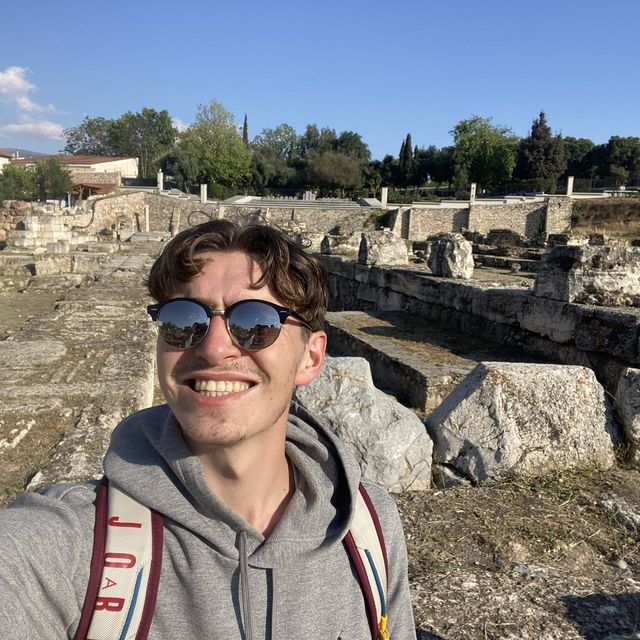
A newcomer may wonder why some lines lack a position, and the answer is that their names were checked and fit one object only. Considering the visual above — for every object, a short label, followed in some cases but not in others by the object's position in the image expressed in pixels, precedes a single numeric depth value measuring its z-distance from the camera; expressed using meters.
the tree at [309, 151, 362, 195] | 56.94
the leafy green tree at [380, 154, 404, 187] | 63.28
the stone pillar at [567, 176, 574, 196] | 47.56
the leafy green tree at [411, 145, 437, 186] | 63.03
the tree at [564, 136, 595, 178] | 63.09
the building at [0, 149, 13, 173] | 60.04
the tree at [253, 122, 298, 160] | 80.08
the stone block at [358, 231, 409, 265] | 9.77
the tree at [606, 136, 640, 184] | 59.00
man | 1.06
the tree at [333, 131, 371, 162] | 73.38
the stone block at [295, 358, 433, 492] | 3.11
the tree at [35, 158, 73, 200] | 45.91
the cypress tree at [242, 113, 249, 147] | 78.01
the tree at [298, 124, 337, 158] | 79.75
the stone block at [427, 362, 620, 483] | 3.15
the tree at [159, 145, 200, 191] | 55.38
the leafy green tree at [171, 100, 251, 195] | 57.00
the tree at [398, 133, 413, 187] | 61.88
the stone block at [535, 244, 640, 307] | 5.00
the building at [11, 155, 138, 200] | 50.09
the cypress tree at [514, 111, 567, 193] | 54.81
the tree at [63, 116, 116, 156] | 78.75
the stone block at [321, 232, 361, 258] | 12.90
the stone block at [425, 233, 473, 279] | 7.64
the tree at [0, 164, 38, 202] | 44.75
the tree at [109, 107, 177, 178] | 74.56
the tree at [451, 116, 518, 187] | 57.62
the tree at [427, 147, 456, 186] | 61.53
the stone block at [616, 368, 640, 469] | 3.30
